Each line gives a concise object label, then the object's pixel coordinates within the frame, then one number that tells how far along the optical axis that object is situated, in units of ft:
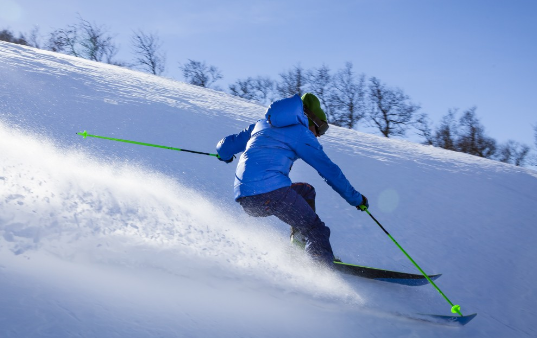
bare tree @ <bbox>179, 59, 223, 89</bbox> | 108.68
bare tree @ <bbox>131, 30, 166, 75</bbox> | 105.29
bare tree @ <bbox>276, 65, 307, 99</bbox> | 114.21
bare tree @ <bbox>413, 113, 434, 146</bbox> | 87.80
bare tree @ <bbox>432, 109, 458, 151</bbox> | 81.20
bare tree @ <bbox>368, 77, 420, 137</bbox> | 95.66
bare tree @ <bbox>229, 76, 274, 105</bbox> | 115.96
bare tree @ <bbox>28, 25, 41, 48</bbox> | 98.58
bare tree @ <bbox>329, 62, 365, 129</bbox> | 104.63
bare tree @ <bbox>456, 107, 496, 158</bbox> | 75.20
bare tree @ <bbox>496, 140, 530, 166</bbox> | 75.20
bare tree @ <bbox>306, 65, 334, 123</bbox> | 108.68
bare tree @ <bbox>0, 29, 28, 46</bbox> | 91.88
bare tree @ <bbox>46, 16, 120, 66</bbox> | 101.40
